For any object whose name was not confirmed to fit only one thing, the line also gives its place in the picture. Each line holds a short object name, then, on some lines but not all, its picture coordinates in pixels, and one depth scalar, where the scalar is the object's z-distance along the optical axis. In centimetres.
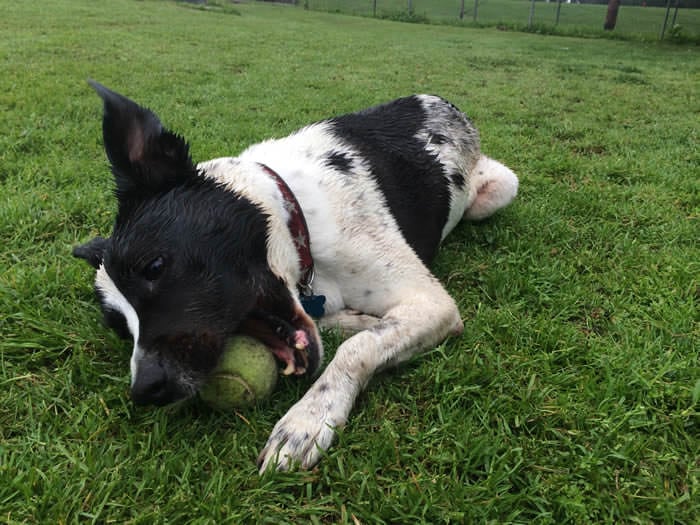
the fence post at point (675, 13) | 1492
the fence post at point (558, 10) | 1764
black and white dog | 50
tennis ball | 51
